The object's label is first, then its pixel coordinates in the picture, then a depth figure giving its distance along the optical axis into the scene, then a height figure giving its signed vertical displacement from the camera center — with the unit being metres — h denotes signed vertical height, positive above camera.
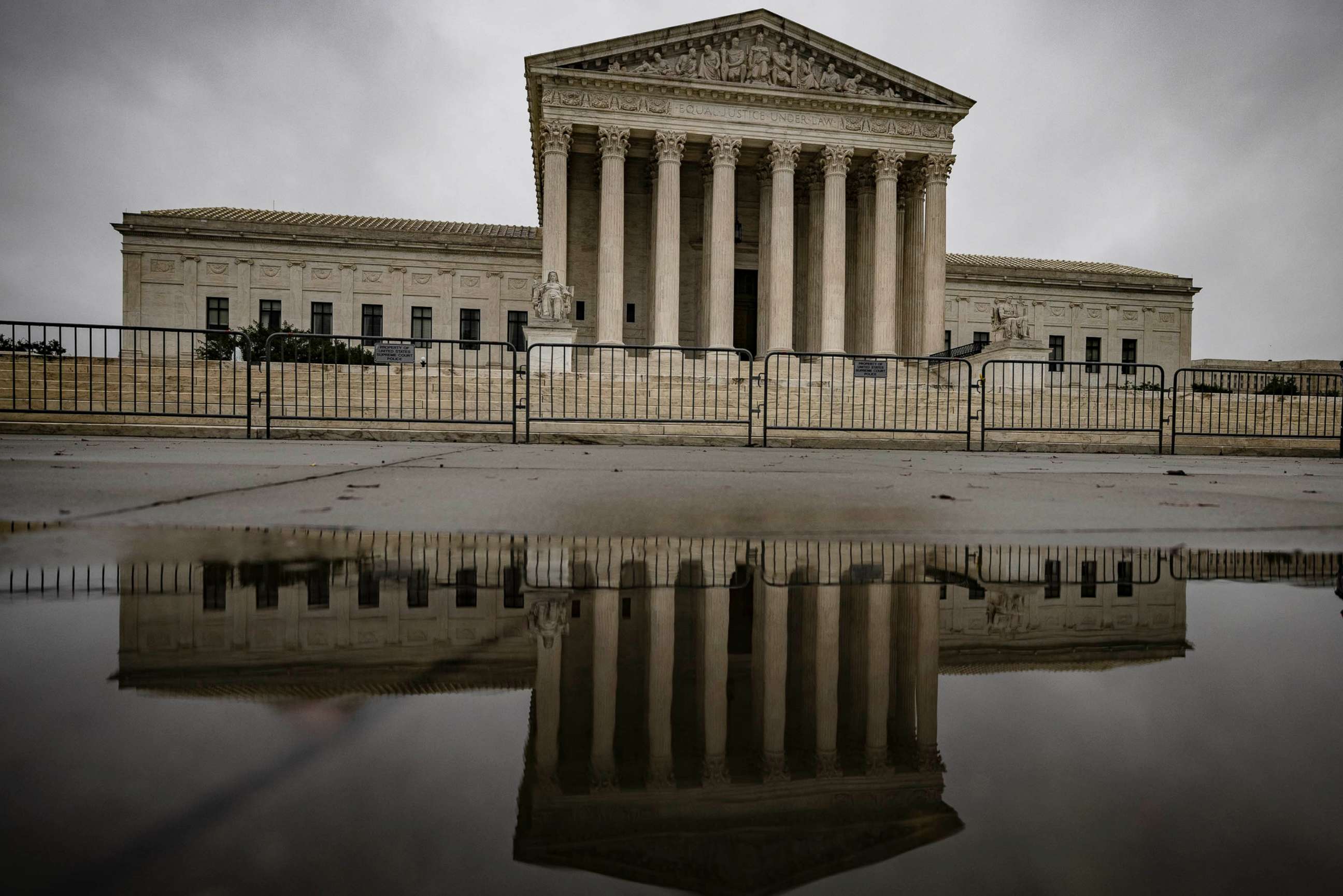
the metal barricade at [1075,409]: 11.46 +0.83
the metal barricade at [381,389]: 9.98 +1.02
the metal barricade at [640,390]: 10.70 +1.24
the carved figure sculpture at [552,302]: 22.98 +4.29
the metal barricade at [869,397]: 10.76 +1.13
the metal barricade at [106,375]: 9.78 +1.22
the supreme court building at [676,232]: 27.30 +8.93
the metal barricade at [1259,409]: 13.15 +0.92
